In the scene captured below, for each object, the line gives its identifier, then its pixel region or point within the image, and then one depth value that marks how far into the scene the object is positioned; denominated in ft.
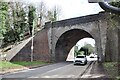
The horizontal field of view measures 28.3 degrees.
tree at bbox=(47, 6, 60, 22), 104.73
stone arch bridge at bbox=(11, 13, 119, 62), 94.53
